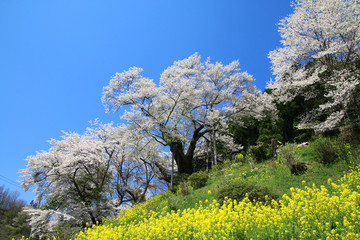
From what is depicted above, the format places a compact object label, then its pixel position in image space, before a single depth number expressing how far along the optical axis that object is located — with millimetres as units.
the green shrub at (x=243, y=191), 6387
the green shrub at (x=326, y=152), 8734
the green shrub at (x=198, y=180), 12078
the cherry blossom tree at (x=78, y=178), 16750
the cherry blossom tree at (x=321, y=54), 11281
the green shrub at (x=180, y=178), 16991
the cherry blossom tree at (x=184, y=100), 18834
